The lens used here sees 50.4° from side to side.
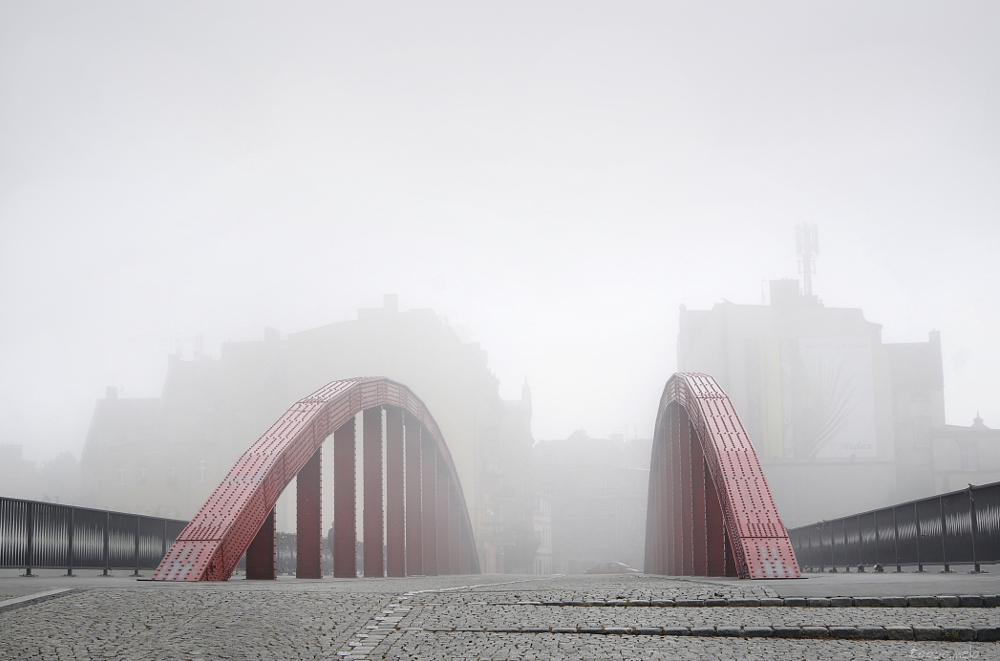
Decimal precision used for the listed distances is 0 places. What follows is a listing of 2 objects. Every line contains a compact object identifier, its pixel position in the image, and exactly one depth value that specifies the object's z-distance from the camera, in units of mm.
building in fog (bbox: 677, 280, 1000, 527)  61781
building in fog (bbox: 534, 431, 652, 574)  83062
